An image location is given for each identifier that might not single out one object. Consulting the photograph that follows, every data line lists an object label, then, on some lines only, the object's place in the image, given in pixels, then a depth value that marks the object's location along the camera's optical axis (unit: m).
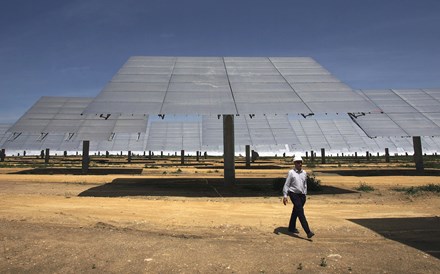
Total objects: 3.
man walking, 8.54
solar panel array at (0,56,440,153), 16.20
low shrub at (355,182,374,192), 17.34
